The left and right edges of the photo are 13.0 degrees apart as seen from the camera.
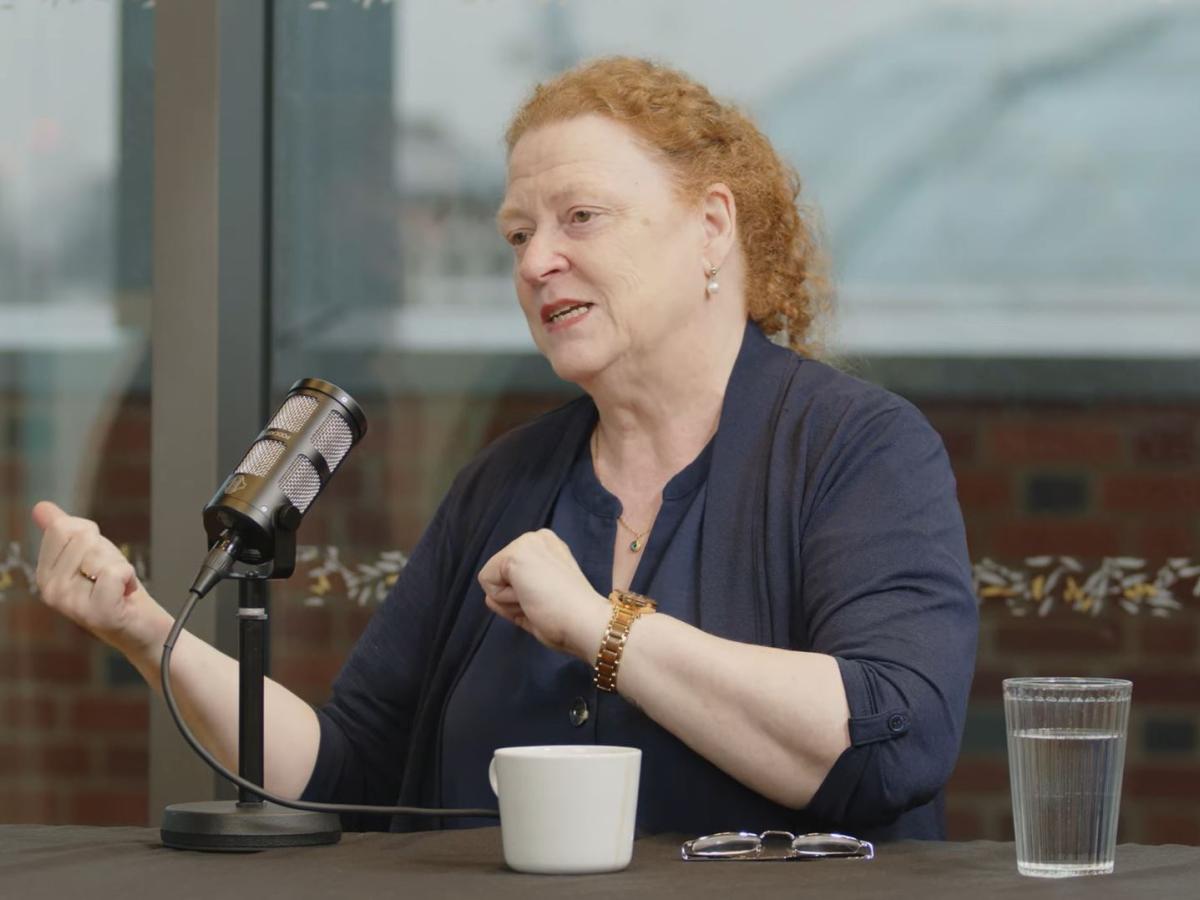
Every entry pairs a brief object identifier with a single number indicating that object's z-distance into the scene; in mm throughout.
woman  3801
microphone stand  3685
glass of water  3534
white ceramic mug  3554
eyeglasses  3612
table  3482
